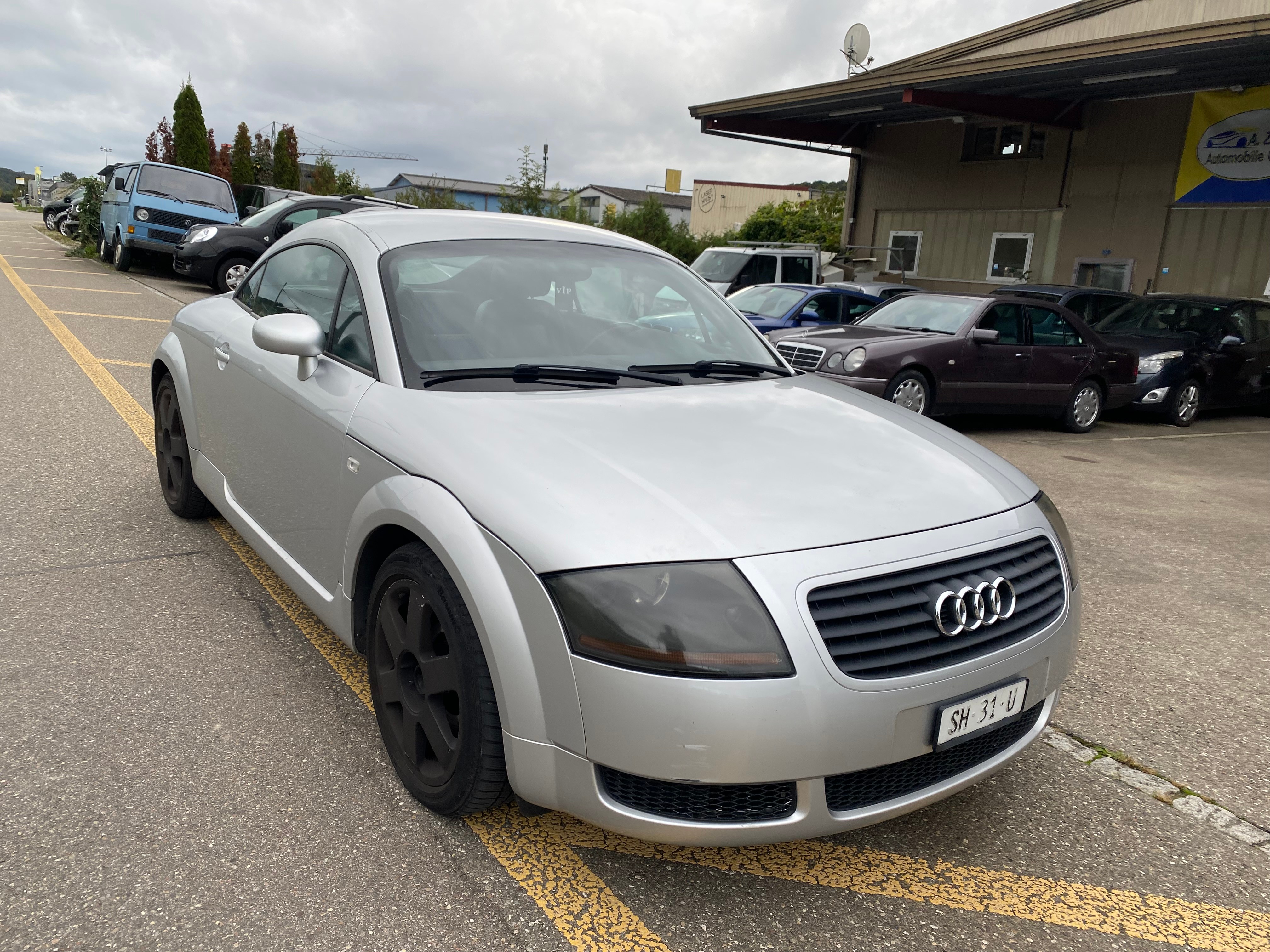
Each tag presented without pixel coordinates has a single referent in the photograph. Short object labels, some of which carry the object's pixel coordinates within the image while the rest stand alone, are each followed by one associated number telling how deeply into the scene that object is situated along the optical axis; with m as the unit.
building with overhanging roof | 14.91
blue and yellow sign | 15.03
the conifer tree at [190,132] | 31.28
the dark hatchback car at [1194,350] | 11.17
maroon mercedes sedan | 8.59
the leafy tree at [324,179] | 41.12
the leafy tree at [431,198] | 29.73
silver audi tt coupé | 1.94
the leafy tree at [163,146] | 36.78
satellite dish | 21.08
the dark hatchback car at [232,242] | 14.44
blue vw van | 16.47
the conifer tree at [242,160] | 40.81
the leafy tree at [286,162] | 43.12
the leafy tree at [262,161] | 42.38
